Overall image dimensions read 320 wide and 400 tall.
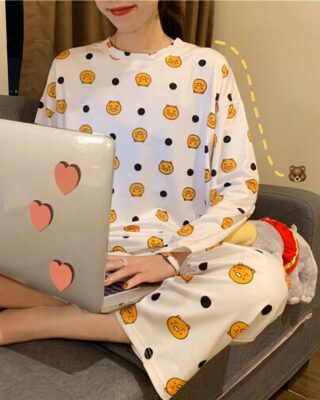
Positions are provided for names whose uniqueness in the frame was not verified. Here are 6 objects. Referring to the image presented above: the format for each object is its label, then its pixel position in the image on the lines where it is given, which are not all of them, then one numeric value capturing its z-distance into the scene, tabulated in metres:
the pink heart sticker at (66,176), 0.75
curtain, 1.69
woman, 0.98
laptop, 0.75
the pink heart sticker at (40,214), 0.78
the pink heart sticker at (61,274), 0.81
